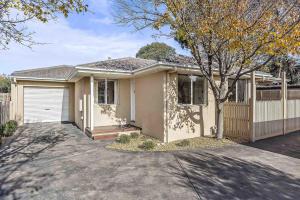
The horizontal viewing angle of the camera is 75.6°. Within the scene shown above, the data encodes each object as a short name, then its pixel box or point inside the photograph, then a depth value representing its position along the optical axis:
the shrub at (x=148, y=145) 7.39
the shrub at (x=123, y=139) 8.22
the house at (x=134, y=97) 8.59
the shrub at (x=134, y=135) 9.21
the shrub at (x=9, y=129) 9.30
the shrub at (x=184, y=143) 7.79
